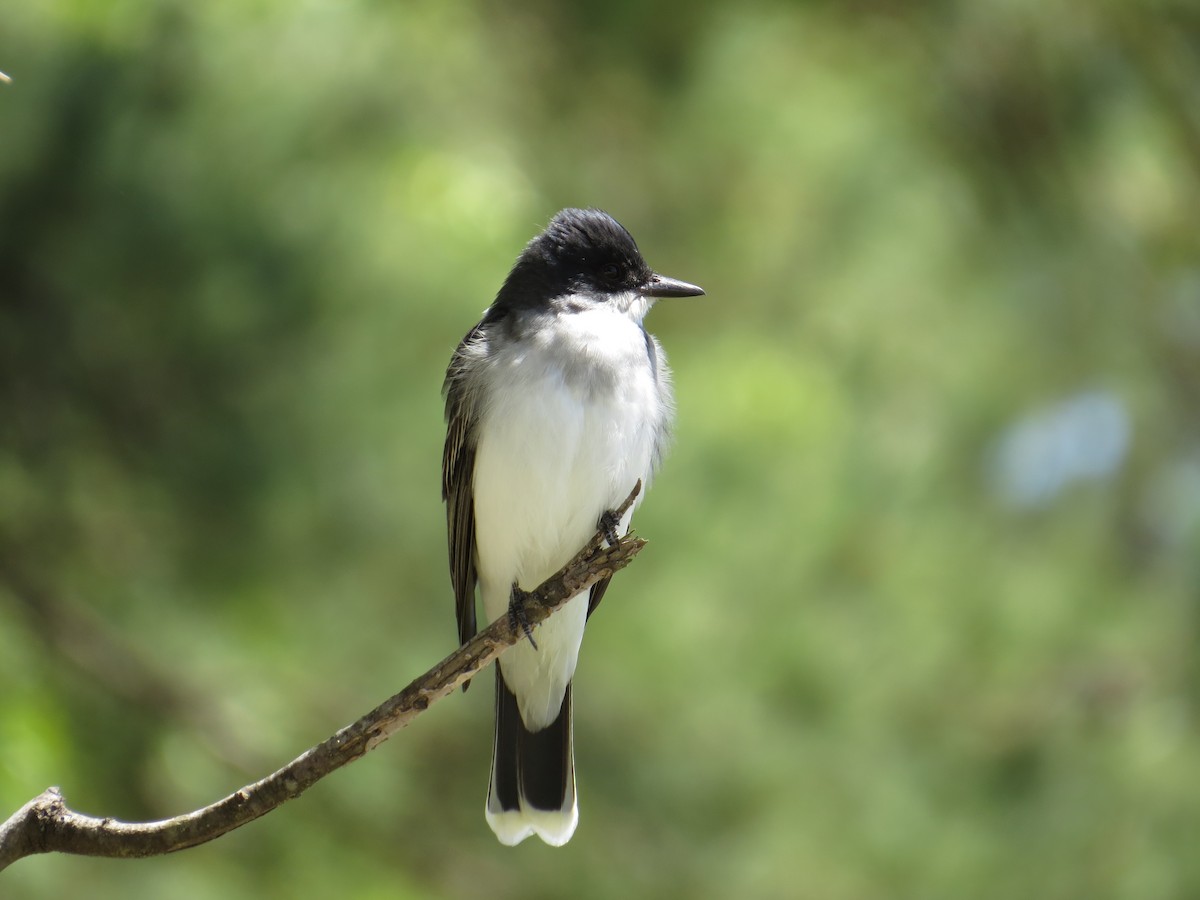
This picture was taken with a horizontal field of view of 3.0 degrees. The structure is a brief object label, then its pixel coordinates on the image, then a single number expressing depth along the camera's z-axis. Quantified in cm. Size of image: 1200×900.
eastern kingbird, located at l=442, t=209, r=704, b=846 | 646
